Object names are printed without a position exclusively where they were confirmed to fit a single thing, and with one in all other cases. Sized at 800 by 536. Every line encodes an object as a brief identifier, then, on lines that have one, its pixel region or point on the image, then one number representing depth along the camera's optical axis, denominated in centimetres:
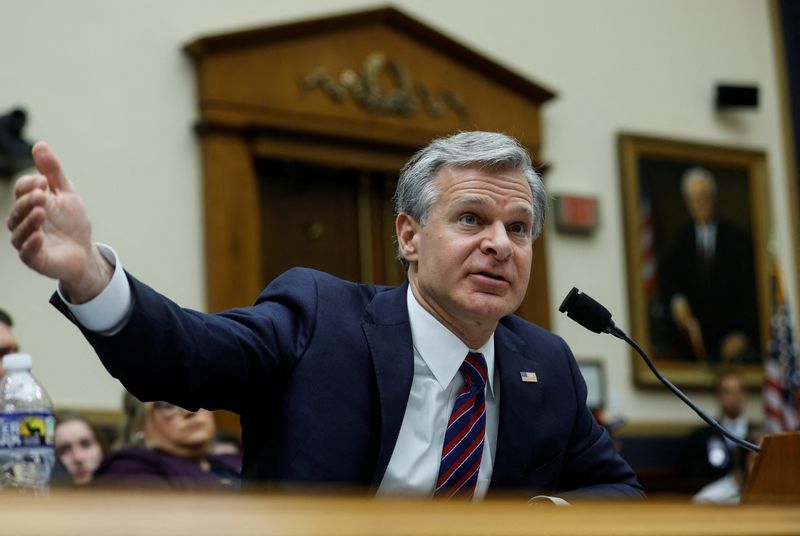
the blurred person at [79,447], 481
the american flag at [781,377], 838
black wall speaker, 946
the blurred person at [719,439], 828
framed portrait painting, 898
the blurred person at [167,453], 399
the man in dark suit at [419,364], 213
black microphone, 251
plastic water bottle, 251
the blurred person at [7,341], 362
